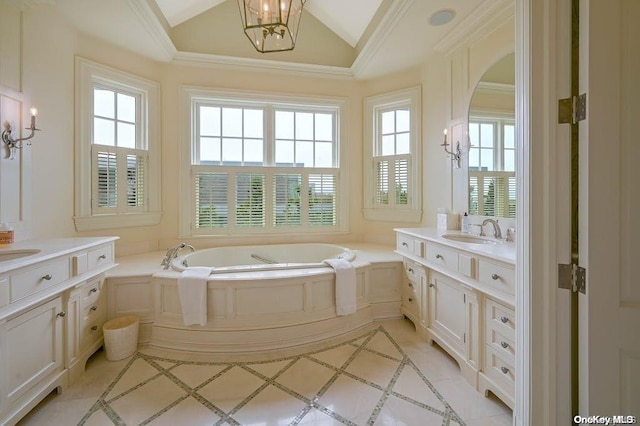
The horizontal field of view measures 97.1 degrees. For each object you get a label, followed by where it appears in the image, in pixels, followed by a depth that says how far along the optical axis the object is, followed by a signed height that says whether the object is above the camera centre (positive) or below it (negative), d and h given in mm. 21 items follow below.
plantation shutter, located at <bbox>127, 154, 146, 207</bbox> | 3016 +369
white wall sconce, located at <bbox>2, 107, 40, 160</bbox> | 1932 +526
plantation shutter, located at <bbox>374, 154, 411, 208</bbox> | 3428 +421
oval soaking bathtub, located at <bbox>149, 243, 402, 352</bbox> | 2201 -779
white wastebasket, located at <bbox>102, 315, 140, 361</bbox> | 2088 -932
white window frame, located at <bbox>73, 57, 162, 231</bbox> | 2621 +702
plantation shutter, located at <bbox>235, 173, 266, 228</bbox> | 3453 +171
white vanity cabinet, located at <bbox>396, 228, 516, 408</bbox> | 1575 -620
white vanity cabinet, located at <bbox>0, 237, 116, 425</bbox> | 1412 -619
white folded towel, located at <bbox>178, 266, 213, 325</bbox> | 2146 -642
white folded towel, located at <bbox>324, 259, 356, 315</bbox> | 2416 -637
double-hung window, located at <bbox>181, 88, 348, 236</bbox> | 3359 +608
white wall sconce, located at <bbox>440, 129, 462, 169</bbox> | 2674 +584
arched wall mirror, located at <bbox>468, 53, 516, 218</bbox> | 2141 +581
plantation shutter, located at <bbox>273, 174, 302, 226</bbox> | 3557 +185
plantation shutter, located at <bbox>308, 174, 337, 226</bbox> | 3660 +192
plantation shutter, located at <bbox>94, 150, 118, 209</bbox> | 2783 +344
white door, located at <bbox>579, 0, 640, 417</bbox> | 896 +45
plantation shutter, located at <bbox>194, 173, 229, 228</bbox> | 3348 +166
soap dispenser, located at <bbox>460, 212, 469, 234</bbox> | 2510 -87
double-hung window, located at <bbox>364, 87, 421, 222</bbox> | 3350 +714
